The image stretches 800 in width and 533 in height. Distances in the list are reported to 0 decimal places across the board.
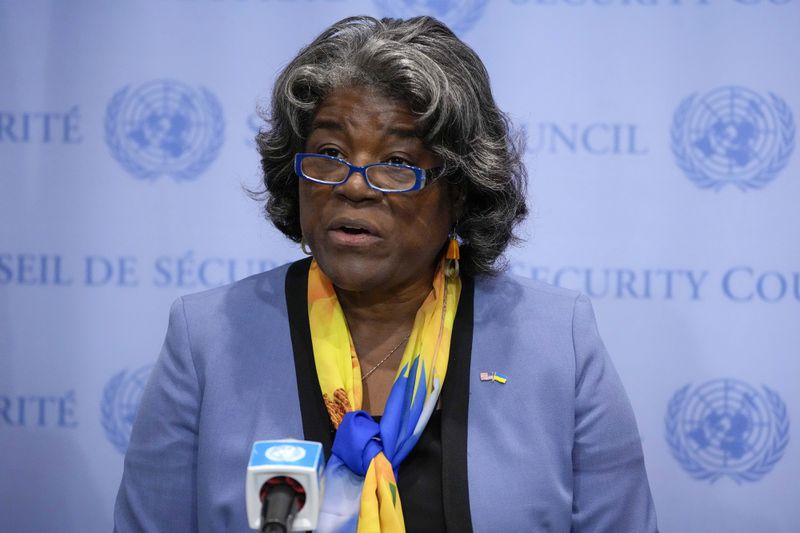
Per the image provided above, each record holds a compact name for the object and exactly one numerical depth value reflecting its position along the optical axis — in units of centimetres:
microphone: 328
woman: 363
